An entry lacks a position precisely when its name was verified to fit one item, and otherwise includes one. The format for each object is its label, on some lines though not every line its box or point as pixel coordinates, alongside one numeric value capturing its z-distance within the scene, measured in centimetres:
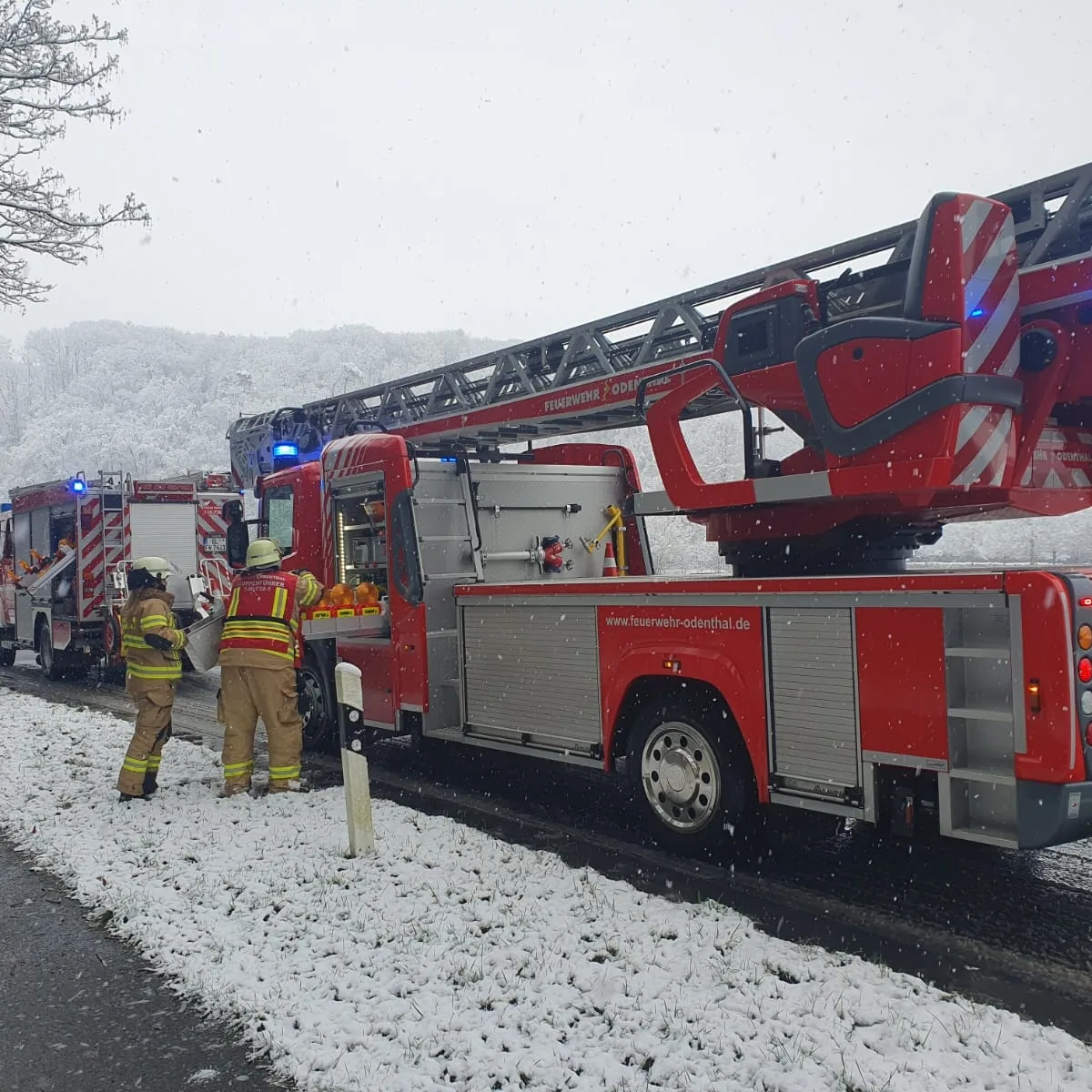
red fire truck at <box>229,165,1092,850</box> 407
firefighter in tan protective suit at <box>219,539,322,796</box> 676
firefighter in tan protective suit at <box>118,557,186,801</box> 681
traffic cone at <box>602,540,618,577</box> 859
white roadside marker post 529
